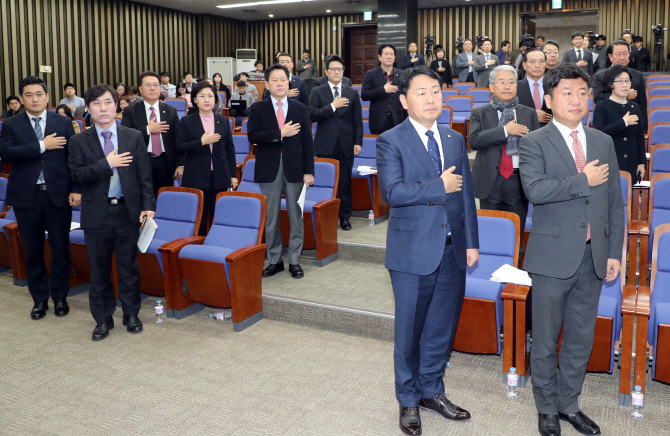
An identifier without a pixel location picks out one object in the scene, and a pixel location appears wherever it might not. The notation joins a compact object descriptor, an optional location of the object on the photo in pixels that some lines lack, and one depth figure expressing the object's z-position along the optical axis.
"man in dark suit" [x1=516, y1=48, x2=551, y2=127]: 3.63
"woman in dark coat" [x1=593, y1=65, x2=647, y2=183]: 3.76
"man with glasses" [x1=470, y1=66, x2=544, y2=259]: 3.14
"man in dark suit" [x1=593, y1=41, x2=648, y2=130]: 4.55
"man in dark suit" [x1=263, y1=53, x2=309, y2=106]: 5.14
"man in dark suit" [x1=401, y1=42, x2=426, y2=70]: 8.79
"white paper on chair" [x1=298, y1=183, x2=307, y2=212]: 3.91
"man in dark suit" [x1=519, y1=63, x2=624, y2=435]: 2.06
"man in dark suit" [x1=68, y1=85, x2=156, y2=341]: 3.20
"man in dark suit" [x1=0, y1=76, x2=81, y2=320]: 3.51
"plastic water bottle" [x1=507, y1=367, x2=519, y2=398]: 2.61
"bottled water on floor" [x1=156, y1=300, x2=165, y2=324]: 3.54
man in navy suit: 2.08
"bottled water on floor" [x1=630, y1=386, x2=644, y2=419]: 2.35
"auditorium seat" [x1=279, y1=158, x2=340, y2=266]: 4.12
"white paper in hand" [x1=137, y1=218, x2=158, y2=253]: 3.34
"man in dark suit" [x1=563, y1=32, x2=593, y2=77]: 7.48
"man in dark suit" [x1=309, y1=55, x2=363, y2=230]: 4.57
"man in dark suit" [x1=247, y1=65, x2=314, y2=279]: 3.83
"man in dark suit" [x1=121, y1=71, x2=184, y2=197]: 4.14
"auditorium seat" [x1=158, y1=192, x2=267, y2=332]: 3.33
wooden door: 13.96
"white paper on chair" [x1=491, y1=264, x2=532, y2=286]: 2.44
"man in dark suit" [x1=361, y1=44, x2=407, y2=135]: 4.91
